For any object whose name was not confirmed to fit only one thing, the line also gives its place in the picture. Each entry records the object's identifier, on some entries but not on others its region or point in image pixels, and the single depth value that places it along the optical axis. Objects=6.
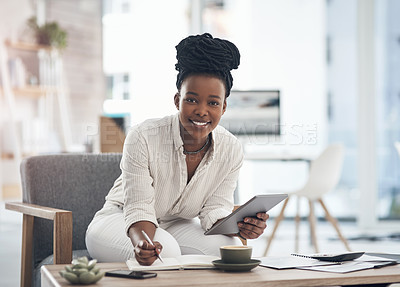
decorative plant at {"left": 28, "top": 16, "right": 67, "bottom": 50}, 6.56
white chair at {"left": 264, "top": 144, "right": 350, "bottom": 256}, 4.38
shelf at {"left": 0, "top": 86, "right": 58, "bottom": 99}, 6.43
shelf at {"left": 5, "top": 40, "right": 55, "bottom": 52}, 6.40
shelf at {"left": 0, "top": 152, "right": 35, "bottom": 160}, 6.31
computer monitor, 4.94
